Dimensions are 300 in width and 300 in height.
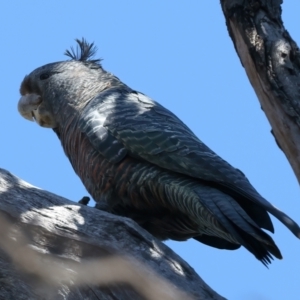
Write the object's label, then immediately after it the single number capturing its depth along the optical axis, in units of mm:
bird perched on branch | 8914
